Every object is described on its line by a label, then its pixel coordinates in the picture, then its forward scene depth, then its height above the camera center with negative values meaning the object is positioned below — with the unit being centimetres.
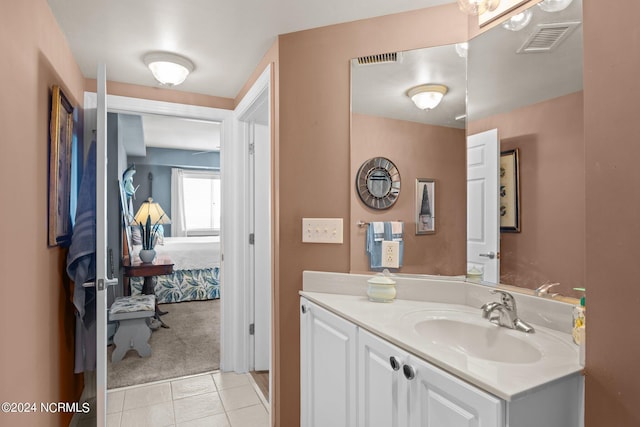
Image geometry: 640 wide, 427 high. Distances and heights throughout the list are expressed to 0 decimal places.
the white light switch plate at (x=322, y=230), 192 -8
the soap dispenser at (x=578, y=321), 108 -32
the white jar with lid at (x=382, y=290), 170 -35
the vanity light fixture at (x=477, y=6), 135 +78
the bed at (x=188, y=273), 496 -83
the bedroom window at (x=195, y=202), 703 +25
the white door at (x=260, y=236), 291 -17
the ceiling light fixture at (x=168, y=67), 223 +92
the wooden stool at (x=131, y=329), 314 -99
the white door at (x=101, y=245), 183 -15
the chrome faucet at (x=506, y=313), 130 -36
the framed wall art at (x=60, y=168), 173 +24
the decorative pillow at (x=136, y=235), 489 -27
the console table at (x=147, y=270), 405 -61
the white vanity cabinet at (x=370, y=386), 99 -58
